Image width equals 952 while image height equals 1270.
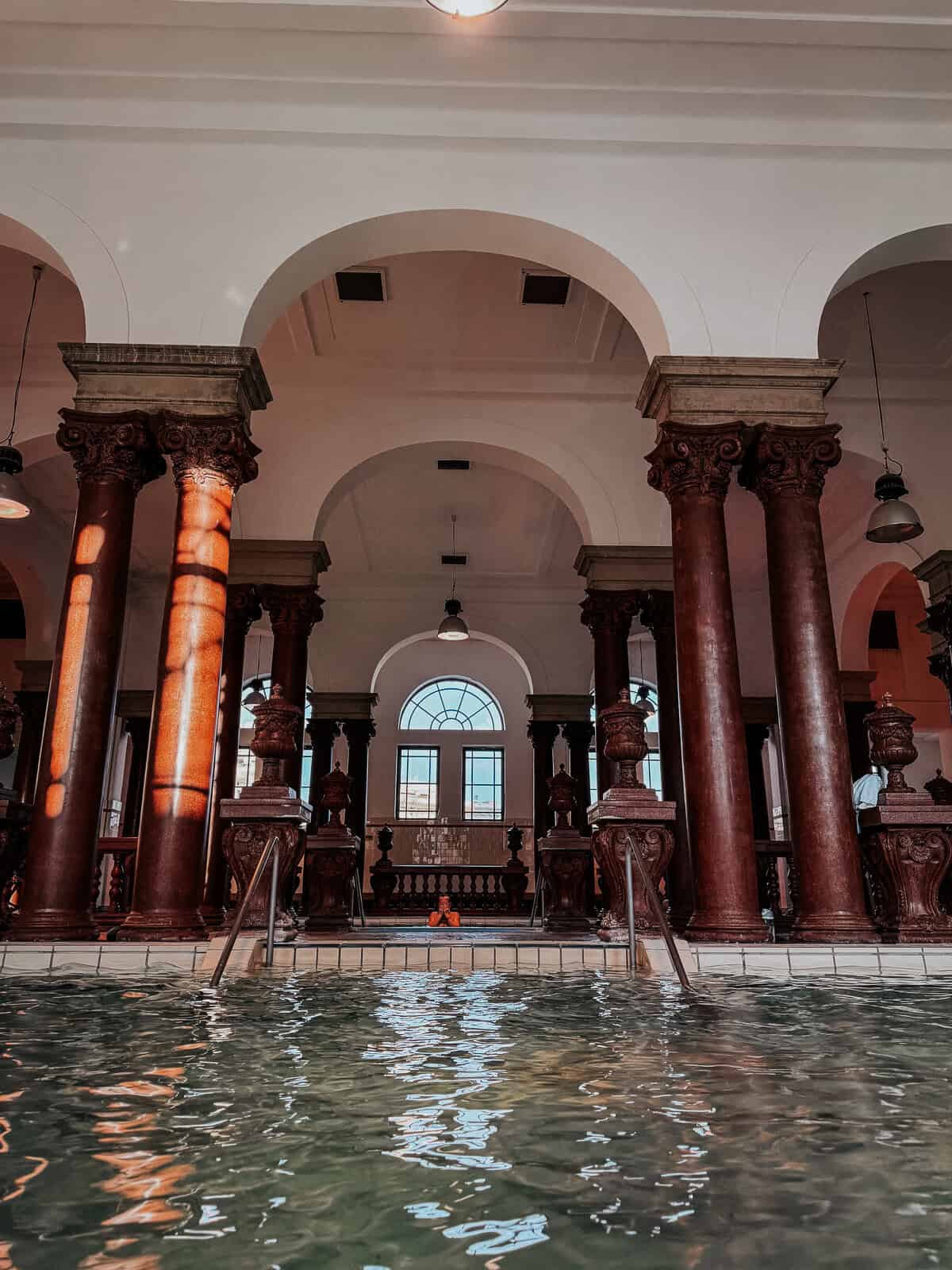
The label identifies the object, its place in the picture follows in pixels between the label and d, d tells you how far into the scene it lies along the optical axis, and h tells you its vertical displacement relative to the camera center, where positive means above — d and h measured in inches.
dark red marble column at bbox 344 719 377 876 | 636.7 +110.6
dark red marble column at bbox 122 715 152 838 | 603.2 +95.2
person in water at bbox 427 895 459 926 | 425.8 -0.7
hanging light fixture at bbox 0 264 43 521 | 362.9 +161.4
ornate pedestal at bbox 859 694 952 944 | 262.4 +17.0
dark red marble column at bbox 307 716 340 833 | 624.1 +111.8
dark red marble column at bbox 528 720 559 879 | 616.7 +93.1
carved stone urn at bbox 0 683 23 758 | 270.5 +53.5
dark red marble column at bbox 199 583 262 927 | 382.0 +81.2
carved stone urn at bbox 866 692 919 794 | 270.8 +47.7
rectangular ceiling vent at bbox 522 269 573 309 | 374.0 +242.8
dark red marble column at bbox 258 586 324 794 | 423.8 +124.5
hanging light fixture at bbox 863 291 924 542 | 357.7 +142.2
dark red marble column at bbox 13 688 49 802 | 558.9 +103.3
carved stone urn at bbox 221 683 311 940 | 264.5 +25.6
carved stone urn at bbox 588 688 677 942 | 263.7 +20.3
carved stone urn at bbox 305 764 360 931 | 421.7 +21.2
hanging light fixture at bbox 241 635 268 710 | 865.5 +204.6
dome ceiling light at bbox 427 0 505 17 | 232.7 +215.5
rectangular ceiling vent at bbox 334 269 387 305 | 377.7 +246.0
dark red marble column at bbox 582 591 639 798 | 432.8 +124.4
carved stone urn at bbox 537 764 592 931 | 446.3 +23.8
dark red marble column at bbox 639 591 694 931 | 375.9 +73.7
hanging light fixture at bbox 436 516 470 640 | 595.5 +173.7
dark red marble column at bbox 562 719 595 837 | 639.8 +111.7
